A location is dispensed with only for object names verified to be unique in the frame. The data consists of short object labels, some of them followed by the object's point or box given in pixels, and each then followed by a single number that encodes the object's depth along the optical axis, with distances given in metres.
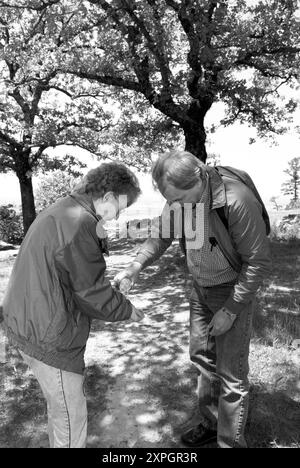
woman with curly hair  2.15
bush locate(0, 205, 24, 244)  20.64
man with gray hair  2.39
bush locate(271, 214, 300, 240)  12.75
